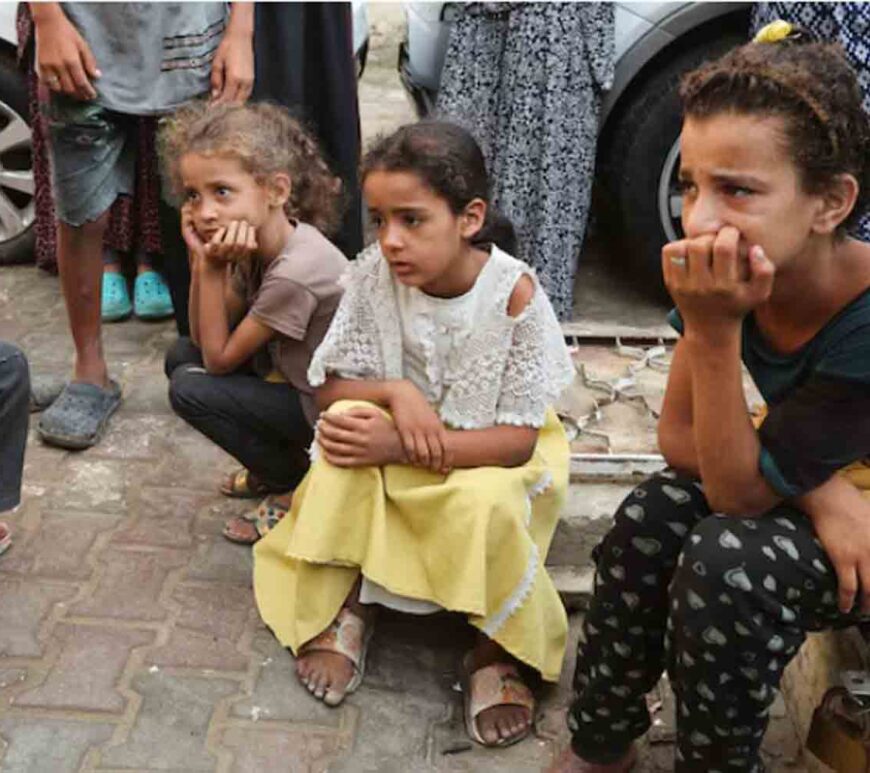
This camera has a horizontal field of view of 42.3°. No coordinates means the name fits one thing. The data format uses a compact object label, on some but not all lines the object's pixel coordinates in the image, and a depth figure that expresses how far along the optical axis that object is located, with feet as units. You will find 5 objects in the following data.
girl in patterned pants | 5.31
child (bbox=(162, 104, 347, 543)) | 8.57
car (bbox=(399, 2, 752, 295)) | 12.78
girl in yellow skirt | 7.45
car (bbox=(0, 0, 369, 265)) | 13.84
